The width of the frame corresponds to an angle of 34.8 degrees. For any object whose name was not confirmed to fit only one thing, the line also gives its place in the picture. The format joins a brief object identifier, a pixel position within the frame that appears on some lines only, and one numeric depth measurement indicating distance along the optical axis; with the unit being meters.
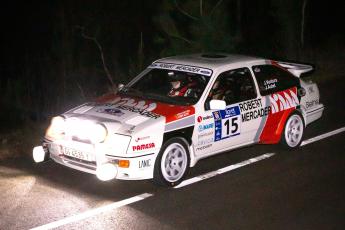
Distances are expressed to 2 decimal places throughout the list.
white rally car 6.45
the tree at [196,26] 12.48
